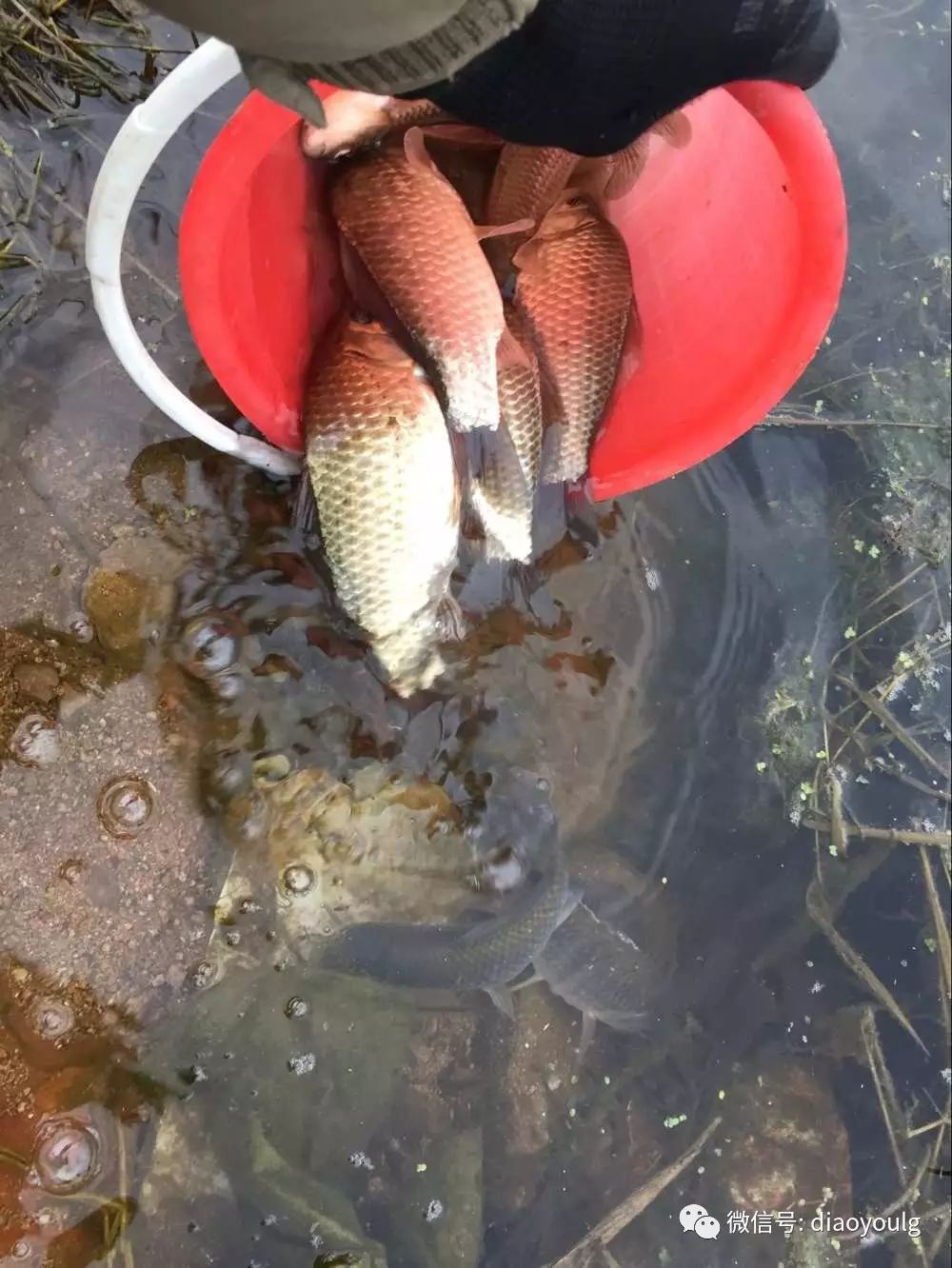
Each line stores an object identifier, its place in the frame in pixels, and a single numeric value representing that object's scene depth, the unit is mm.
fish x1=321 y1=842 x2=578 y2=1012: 625
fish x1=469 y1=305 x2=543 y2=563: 564
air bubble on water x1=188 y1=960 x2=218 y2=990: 592
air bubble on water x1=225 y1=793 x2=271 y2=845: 607
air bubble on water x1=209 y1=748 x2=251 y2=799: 606
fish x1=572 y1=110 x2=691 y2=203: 537
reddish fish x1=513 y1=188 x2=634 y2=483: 559
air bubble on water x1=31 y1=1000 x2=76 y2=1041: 561
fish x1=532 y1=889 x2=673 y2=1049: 666
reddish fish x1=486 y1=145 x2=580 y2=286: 547
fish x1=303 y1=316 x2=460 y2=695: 522
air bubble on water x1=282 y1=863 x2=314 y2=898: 614
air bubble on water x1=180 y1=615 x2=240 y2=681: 605
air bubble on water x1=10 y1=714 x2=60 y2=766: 568
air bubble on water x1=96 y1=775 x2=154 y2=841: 582
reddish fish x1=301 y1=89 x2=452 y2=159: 506
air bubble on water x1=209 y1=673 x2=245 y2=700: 610
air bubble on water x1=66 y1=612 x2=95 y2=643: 587
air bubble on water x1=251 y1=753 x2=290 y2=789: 615
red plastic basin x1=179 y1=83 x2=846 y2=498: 445
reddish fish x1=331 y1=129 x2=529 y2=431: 526
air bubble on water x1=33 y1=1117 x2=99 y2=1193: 551
